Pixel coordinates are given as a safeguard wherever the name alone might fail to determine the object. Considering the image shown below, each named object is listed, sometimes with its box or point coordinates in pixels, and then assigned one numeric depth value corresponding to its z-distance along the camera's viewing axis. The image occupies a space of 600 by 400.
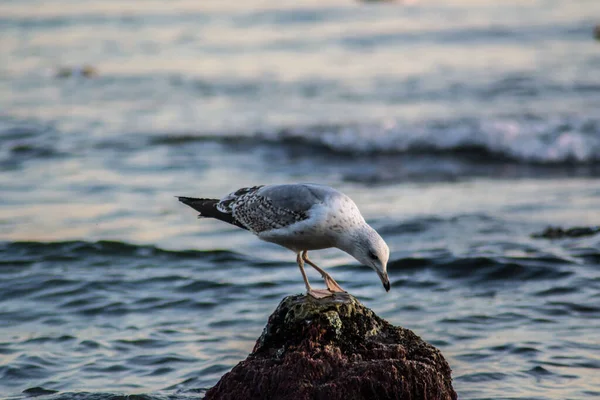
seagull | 11.12
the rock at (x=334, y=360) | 9.94
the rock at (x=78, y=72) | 40.94
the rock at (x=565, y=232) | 20.14
